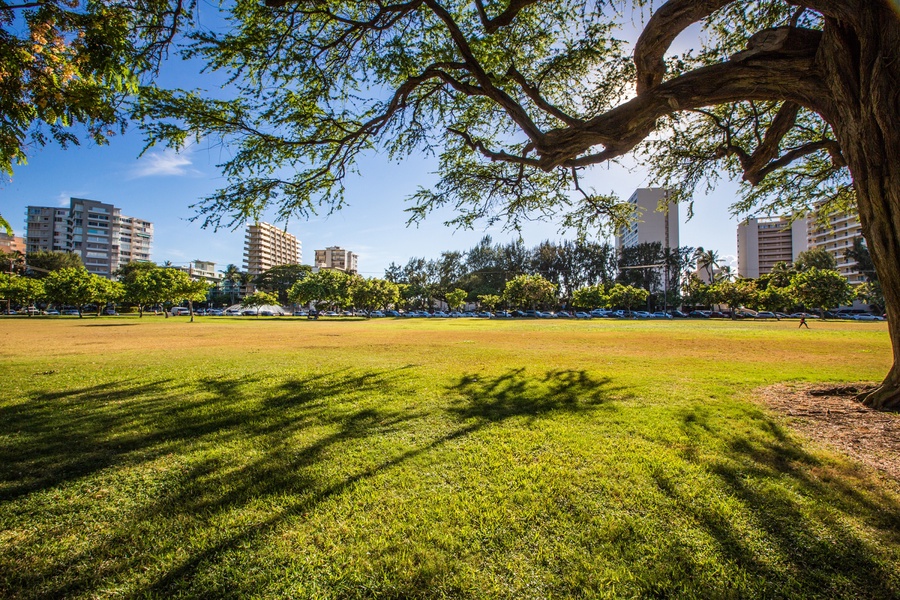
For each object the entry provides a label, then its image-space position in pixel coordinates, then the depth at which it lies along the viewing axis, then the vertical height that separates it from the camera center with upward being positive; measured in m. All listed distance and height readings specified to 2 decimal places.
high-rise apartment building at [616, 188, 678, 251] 107.00 +23.44
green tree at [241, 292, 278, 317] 75.12 +0.57
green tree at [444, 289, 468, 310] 77.56 +0.98
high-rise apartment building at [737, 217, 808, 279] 121.38 +19.07
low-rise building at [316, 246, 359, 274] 187.12 +23.40
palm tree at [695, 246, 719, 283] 89.19 +10.75
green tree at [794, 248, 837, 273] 81.44 +9.70
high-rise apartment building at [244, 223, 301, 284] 151.62 +23.04
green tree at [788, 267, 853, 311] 46.56 +1.86
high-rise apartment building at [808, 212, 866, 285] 85.38 +15.12
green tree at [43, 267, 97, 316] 50.31 +1.91
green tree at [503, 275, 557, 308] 68.56 +2.45
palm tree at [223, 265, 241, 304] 115.81 +8.93
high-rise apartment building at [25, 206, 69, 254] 110.38 +22.46
